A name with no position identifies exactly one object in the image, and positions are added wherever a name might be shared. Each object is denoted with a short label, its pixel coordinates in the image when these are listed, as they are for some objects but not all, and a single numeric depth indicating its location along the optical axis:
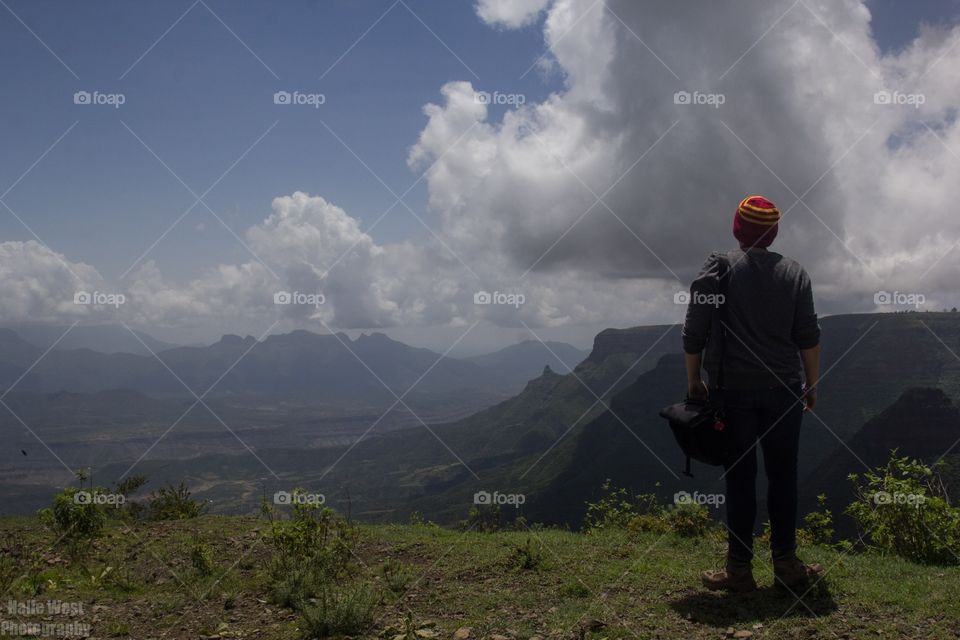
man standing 5.39
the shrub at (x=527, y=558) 7.31
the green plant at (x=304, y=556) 6.62
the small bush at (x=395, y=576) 6.77
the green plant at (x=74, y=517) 9.55
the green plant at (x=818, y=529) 8.80
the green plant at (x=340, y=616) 5.39
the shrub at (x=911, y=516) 7.52
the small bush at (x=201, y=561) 7.93
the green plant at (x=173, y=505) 12.77
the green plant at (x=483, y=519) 10.89
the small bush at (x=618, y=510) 10.72
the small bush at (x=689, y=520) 9.05
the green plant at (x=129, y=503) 12.06
